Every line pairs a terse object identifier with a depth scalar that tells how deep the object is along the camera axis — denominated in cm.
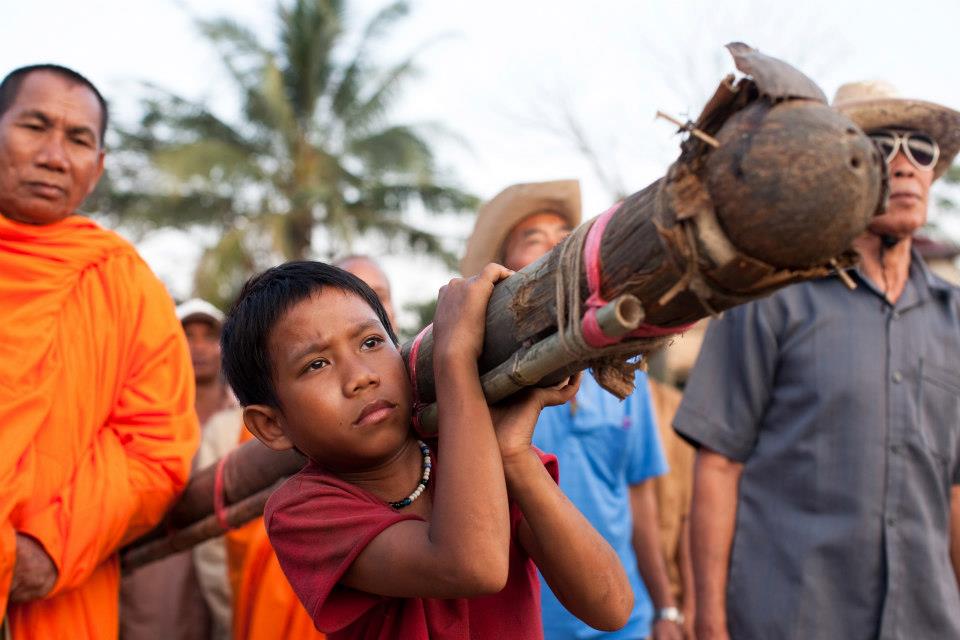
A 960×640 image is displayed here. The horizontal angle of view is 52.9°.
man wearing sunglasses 274
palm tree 1720
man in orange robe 250
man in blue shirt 336
